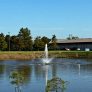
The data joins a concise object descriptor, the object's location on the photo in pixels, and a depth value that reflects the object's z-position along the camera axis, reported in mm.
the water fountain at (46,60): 47687
